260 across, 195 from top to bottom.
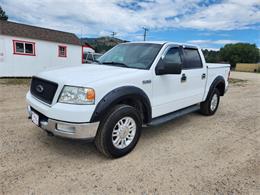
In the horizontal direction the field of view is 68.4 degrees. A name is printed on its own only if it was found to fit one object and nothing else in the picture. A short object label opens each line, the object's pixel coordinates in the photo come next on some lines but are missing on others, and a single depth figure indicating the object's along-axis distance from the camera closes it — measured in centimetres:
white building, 1296
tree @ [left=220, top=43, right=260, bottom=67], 6575
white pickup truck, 256
